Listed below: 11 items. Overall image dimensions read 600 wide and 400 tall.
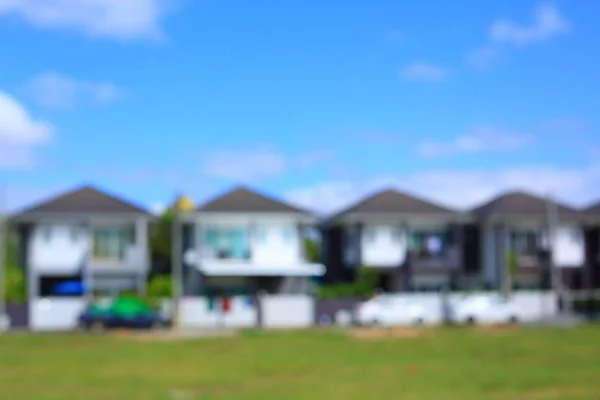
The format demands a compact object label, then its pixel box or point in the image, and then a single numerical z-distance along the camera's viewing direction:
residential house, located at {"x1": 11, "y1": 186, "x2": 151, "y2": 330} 48.16
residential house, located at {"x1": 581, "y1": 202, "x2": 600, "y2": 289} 54.12
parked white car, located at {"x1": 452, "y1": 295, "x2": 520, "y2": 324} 41.81
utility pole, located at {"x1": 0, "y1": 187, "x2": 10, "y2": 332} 40.22
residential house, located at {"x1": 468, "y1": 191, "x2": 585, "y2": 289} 52.69
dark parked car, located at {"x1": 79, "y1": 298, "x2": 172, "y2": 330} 38.94
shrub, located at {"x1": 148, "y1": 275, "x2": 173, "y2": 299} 44.84
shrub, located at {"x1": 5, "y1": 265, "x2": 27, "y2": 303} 45.41
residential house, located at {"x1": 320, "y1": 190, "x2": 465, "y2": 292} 51.72
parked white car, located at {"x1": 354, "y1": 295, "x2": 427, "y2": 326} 41.00
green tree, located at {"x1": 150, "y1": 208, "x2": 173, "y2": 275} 57.75
